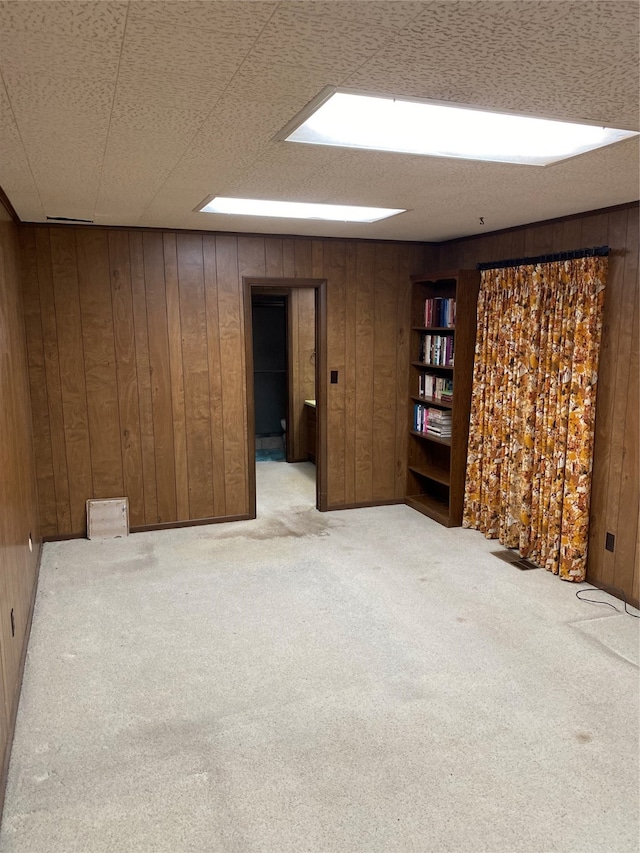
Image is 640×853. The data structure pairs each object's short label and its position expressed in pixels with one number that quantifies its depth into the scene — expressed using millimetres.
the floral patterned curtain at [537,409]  3672
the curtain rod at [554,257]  3529
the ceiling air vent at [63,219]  3992
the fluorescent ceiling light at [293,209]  3629
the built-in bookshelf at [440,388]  4648
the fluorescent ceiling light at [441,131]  1938
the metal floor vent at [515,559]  4100
